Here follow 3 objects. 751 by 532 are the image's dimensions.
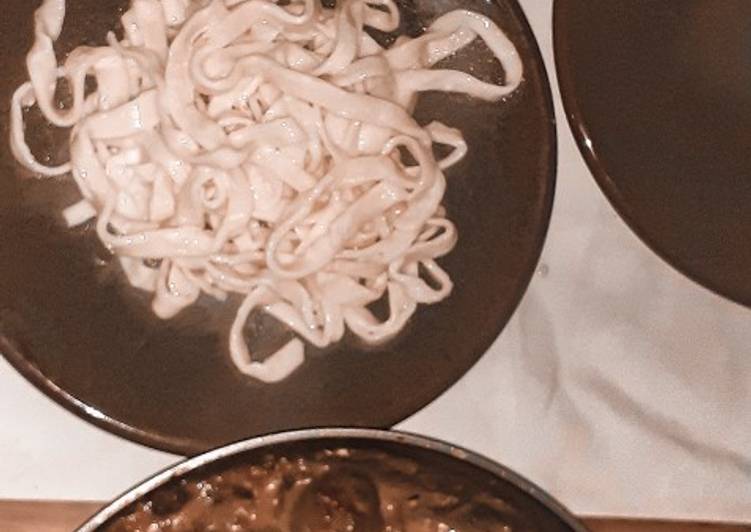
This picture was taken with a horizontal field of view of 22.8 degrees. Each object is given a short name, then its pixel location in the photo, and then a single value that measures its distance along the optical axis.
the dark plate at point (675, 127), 0.76
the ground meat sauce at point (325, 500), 0.72
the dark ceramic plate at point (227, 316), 0.74
